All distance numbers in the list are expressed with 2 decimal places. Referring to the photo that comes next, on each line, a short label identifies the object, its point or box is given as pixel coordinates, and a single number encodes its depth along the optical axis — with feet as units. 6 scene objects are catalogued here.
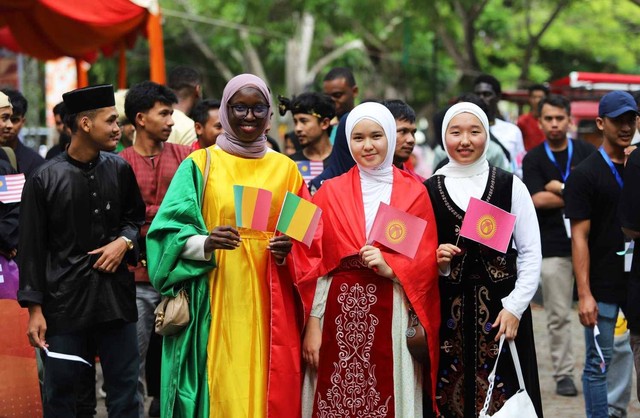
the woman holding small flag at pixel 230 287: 16.87
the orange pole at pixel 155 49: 43.42
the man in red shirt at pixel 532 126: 37.47
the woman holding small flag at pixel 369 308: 17.07
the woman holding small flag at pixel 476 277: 17.40
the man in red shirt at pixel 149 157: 22.15
